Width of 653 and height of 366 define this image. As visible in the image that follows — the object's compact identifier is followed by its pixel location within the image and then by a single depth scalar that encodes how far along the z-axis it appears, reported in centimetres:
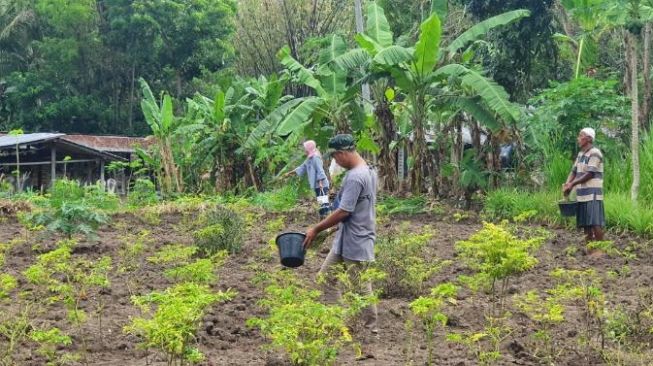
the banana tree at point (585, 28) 1641
